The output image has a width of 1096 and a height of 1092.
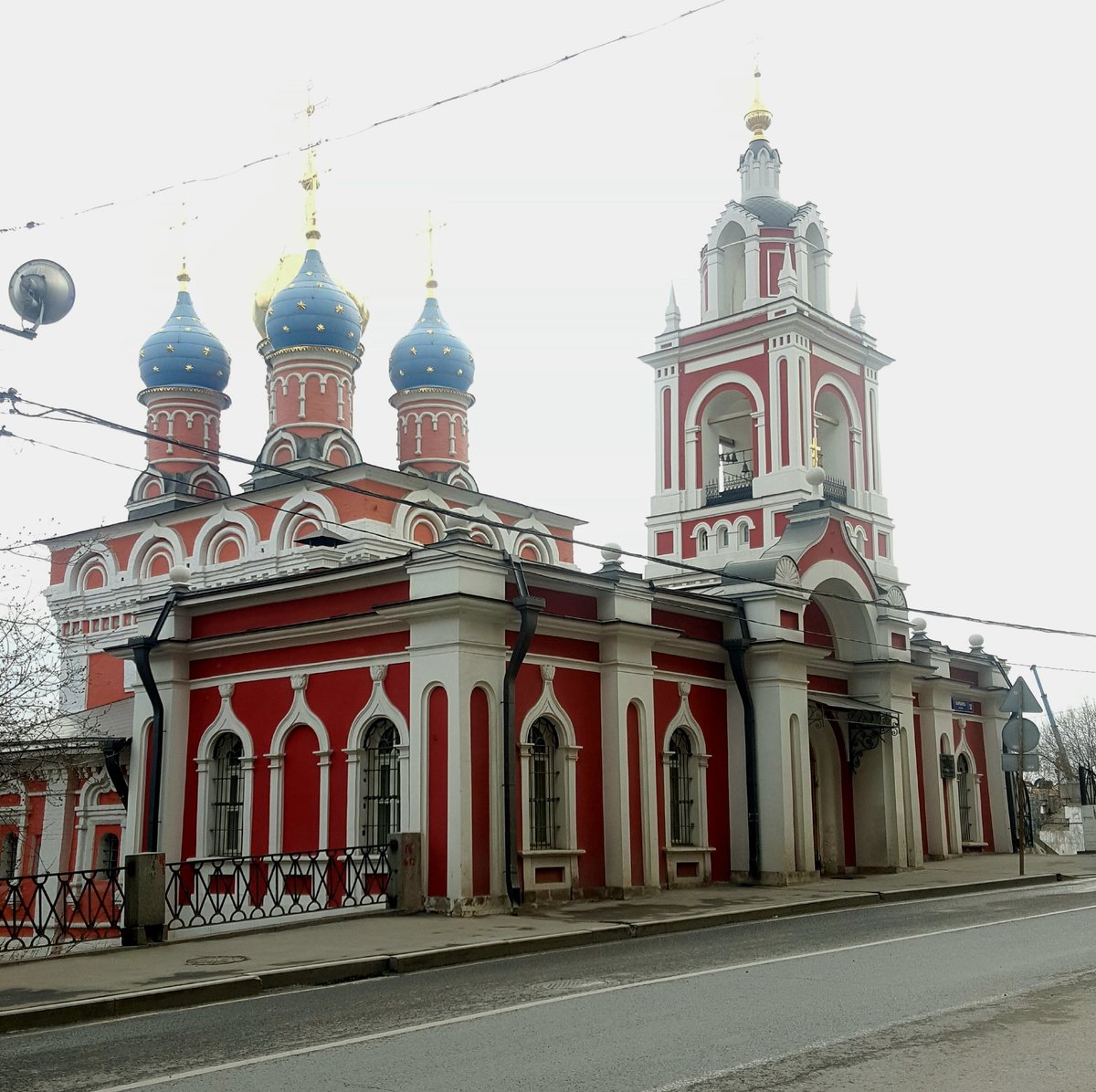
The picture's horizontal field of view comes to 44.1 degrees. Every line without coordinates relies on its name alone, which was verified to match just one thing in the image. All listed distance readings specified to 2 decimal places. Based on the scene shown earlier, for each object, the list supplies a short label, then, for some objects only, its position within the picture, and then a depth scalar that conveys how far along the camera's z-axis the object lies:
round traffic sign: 21.66
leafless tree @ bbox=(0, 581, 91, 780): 15.78
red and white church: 17.20
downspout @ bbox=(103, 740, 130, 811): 20.61
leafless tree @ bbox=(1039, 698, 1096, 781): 79.75
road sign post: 21.58
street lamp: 9.65
